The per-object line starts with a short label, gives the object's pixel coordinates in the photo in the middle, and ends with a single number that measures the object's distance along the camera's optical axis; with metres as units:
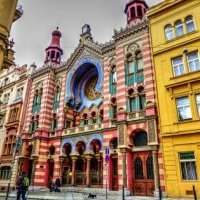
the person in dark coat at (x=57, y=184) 22.73
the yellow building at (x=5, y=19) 8.76
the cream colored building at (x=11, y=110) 31.16
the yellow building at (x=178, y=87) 16.50
